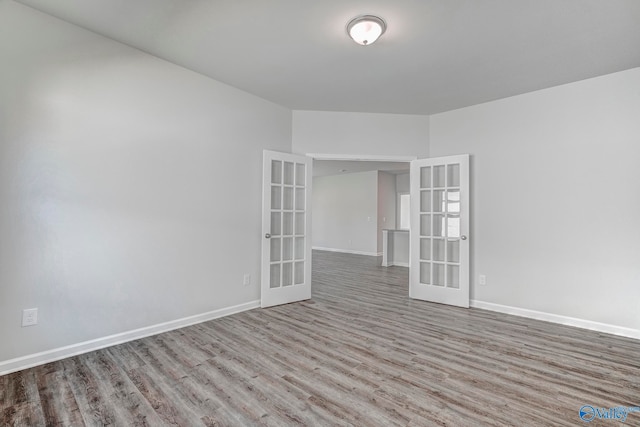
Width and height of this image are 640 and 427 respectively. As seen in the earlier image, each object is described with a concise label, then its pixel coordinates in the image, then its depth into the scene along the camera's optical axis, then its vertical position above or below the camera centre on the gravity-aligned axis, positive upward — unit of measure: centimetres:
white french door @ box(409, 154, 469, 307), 414 -13
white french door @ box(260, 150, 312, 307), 398 -13
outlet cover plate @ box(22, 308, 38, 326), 235 -77
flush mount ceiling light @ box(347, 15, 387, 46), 235 +148
